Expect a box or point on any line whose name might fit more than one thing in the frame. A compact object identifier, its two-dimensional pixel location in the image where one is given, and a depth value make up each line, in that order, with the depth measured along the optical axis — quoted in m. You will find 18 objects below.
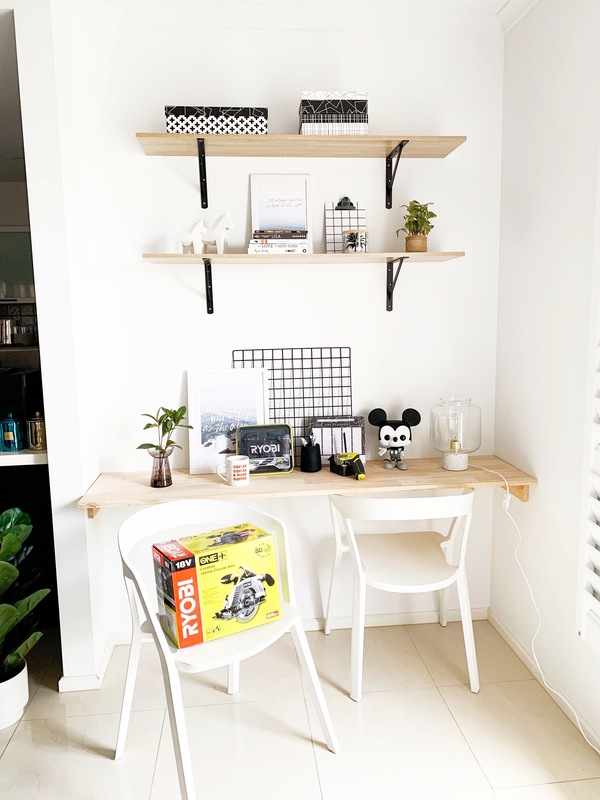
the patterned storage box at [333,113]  2.17
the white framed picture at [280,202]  2.36
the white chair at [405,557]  1.99
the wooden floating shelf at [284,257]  2.16
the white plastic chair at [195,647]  1.53
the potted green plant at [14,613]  1.91
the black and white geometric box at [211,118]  2.12
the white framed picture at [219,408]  2.41
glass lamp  2.37
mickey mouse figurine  2.40
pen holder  2.35
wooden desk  2.10
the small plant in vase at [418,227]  2.29
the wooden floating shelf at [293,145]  2.12
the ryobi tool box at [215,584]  1.62
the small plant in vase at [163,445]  2.19
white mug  2.18
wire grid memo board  2.46
